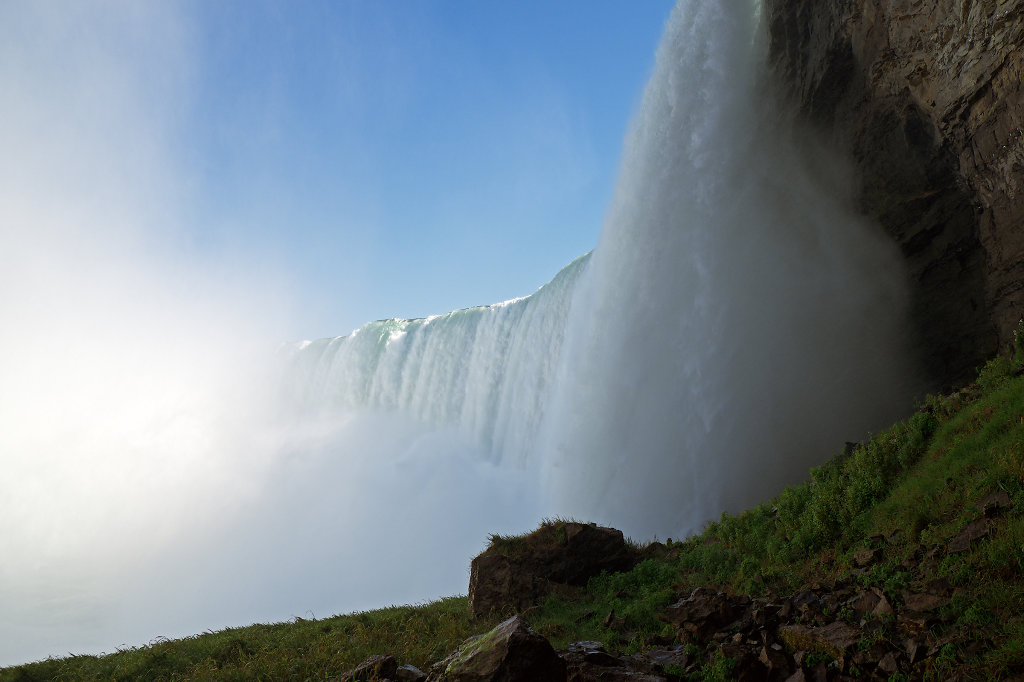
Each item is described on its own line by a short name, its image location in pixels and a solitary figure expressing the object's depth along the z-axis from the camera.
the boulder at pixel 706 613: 6.12
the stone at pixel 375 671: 5.94
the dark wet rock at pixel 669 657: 5.68
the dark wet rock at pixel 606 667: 5.15
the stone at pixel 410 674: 5.86
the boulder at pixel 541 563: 10.15
